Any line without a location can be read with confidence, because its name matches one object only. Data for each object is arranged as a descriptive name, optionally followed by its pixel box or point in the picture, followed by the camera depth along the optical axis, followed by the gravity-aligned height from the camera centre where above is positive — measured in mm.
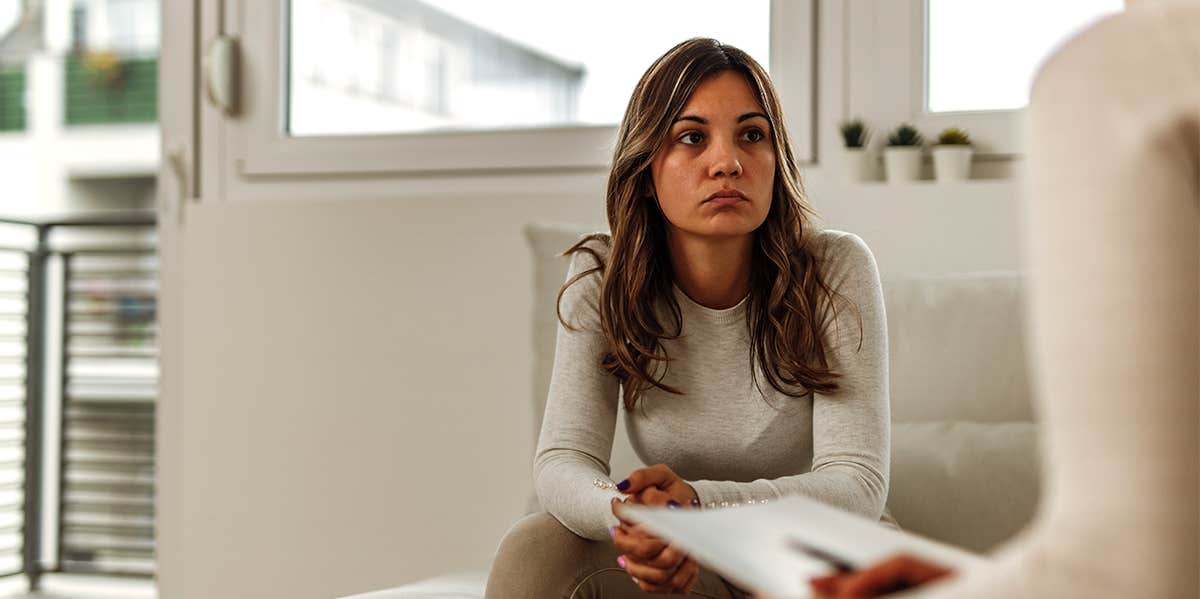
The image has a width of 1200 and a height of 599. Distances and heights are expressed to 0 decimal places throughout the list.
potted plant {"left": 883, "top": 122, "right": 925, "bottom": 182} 2156 +294
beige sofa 1634 -137
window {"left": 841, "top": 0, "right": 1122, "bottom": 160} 2195 +480
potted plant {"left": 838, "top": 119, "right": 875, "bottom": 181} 2197 +305
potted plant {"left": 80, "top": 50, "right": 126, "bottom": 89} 6844 +1397
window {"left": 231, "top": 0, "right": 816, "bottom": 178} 2477 +517
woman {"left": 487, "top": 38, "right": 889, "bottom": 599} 1500 +1
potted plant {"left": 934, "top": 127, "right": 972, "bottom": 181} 2133 +289
